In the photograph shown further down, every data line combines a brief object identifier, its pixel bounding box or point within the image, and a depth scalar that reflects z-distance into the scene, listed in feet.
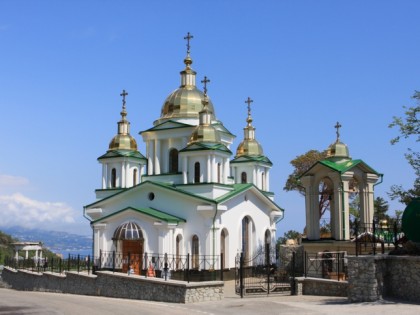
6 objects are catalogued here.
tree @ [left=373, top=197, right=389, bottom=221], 143.15
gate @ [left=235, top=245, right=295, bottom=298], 72.28
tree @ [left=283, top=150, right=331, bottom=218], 142.10
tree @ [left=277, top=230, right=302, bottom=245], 151.23
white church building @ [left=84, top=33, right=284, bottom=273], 97.35
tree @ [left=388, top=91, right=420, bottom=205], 61.36
